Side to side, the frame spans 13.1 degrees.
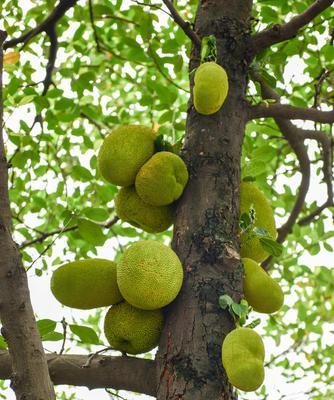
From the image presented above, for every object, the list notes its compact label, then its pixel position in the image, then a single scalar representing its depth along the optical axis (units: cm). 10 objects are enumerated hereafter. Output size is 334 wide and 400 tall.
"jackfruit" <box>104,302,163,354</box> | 642
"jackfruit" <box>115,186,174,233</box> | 685
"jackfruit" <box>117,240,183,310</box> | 627
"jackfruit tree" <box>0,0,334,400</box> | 601
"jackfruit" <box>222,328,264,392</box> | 594
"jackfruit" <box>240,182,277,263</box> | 680
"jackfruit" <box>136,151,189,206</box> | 661
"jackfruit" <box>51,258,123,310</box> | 651
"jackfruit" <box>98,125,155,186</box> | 681
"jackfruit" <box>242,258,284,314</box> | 652
